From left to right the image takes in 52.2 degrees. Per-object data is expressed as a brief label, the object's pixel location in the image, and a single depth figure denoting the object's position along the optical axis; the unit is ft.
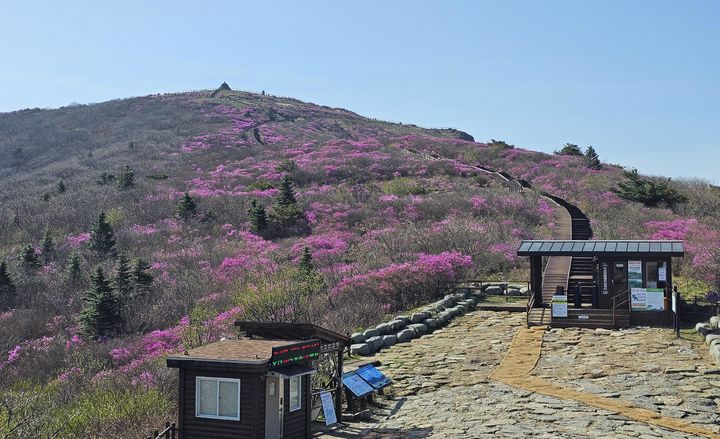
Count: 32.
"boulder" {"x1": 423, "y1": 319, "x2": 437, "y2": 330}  87.81
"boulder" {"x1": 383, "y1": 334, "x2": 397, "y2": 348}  80.84
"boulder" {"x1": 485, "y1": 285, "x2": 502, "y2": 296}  103.96
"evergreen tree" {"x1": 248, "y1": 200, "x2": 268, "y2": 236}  152.25
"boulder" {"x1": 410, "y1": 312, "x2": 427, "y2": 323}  88.74
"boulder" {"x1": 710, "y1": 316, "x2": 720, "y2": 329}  77.56
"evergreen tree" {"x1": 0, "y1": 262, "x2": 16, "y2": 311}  124.16
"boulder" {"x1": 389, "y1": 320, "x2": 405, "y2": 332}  85.25
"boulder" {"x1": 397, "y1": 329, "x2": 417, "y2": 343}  82.94
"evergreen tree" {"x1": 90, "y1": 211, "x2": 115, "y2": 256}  145.48
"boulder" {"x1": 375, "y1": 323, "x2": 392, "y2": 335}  83.89
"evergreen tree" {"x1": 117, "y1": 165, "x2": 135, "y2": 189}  200.64
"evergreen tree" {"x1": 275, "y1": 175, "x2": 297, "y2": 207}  160.45
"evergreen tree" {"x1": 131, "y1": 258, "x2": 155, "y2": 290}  118.96
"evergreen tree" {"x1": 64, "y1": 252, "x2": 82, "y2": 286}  128.06
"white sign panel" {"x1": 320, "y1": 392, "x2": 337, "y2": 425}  56.44
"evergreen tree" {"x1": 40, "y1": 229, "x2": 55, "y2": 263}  146.78
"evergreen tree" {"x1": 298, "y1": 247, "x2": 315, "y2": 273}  111.27
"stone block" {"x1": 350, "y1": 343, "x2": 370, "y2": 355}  77.25
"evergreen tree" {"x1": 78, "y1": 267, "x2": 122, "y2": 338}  104.47
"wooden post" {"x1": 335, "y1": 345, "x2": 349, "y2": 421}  59.00
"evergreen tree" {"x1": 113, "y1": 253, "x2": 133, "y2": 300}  115.65
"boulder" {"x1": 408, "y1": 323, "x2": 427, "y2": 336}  85.66
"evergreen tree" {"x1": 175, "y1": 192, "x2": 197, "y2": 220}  167.63
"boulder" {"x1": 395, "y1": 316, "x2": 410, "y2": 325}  87.76
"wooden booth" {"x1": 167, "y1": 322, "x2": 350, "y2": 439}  49.52
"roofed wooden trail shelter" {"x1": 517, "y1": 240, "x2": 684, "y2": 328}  85.35
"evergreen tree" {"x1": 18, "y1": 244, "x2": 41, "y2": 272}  138.21
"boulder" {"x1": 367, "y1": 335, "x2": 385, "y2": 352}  79.03
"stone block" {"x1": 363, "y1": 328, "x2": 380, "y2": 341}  81.61
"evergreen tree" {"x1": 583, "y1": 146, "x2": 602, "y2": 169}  221.05
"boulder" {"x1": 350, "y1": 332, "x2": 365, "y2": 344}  80.73
